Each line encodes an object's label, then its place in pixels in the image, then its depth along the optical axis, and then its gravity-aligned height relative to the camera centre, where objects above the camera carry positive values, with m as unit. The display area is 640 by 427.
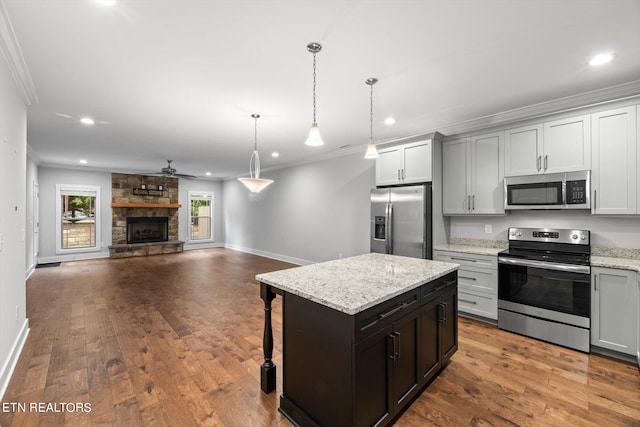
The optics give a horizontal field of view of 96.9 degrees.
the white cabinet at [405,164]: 3.98 +0.72
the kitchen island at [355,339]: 1.56 -0.80
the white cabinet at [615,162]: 2.80 +0.51
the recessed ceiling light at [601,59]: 2.35 +1.30
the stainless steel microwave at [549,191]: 3.05 +0.25
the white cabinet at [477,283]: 3.43 -0.89
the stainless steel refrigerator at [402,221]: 3.91 -0.12
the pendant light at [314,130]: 2.22 +0.69
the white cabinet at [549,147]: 3.06 +0.75
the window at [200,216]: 10.22 -0.11
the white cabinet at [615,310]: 2.58 -0.92
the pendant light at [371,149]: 2.81 +0.65
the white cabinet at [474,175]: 3.67 +0.51
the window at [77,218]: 7.71 -0.13
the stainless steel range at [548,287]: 2.85 -0.80
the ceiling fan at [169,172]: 6.52 +0.95
